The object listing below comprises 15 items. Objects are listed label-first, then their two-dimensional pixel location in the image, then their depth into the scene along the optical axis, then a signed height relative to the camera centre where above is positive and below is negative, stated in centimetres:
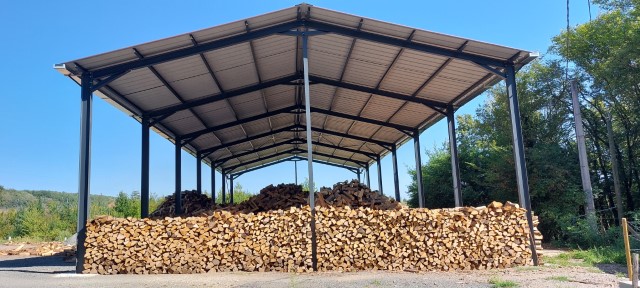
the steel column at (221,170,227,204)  2676 +229
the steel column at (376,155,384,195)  2592 +231
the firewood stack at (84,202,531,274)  1116 -43
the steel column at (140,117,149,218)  1481 +146
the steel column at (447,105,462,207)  1614 +174
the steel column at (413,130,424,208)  1919 +189
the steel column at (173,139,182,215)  1823 +160
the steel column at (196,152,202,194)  2169 +228
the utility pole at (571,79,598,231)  1623 +148
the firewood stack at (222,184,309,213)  1566 +72
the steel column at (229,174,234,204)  2887 +212
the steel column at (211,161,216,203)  2394 +207
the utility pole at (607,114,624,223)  1659 +81
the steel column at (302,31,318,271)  1112 +36
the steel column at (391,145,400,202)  2308 +185
